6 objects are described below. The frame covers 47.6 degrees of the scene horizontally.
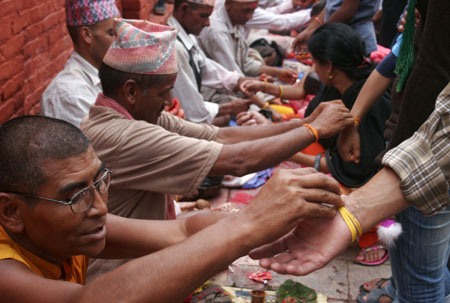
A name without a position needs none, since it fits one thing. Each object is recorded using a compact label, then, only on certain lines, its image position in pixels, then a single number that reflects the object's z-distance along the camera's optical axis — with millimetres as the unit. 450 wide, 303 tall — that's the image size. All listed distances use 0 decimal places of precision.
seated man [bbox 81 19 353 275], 2689
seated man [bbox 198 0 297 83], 6352
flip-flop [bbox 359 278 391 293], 3588
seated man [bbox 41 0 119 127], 3535
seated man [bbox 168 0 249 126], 5039
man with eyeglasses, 1619
